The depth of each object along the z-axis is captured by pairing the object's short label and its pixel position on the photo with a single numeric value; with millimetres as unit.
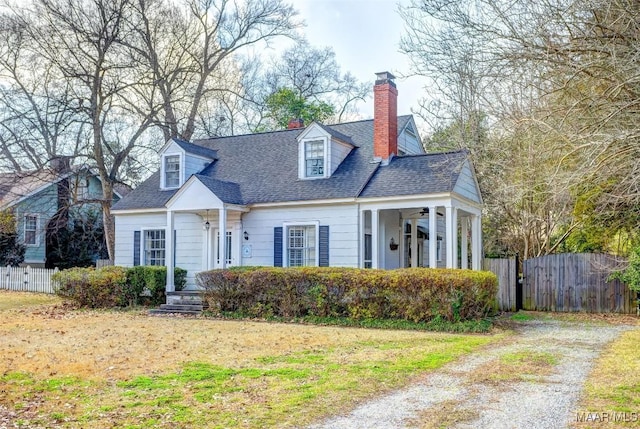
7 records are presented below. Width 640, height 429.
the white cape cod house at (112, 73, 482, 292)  15609
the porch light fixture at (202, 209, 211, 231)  17817
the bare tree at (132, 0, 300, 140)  22969
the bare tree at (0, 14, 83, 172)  20691
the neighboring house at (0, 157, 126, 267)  24609
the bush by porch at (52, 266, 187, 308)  16797
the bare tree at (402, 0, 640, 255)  6902
